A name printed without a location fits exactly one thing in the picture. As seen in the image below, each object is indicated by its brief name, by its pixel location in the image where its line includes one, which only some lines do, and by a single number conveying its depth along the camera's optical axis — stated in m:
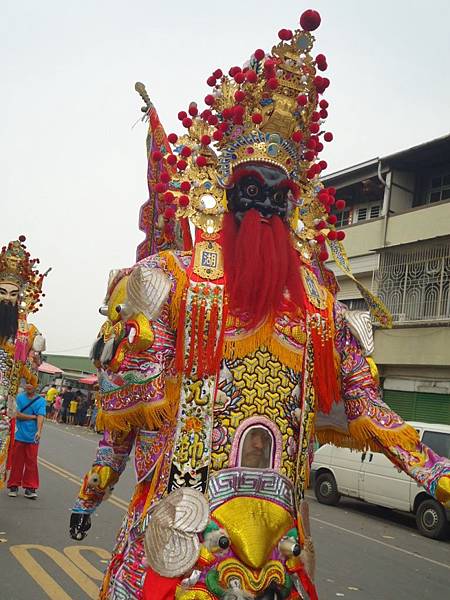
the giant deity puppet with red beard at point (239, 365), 2.21
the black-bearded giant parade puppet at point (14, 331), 7.45
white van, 10.50
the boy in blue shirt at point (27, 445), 9.66
